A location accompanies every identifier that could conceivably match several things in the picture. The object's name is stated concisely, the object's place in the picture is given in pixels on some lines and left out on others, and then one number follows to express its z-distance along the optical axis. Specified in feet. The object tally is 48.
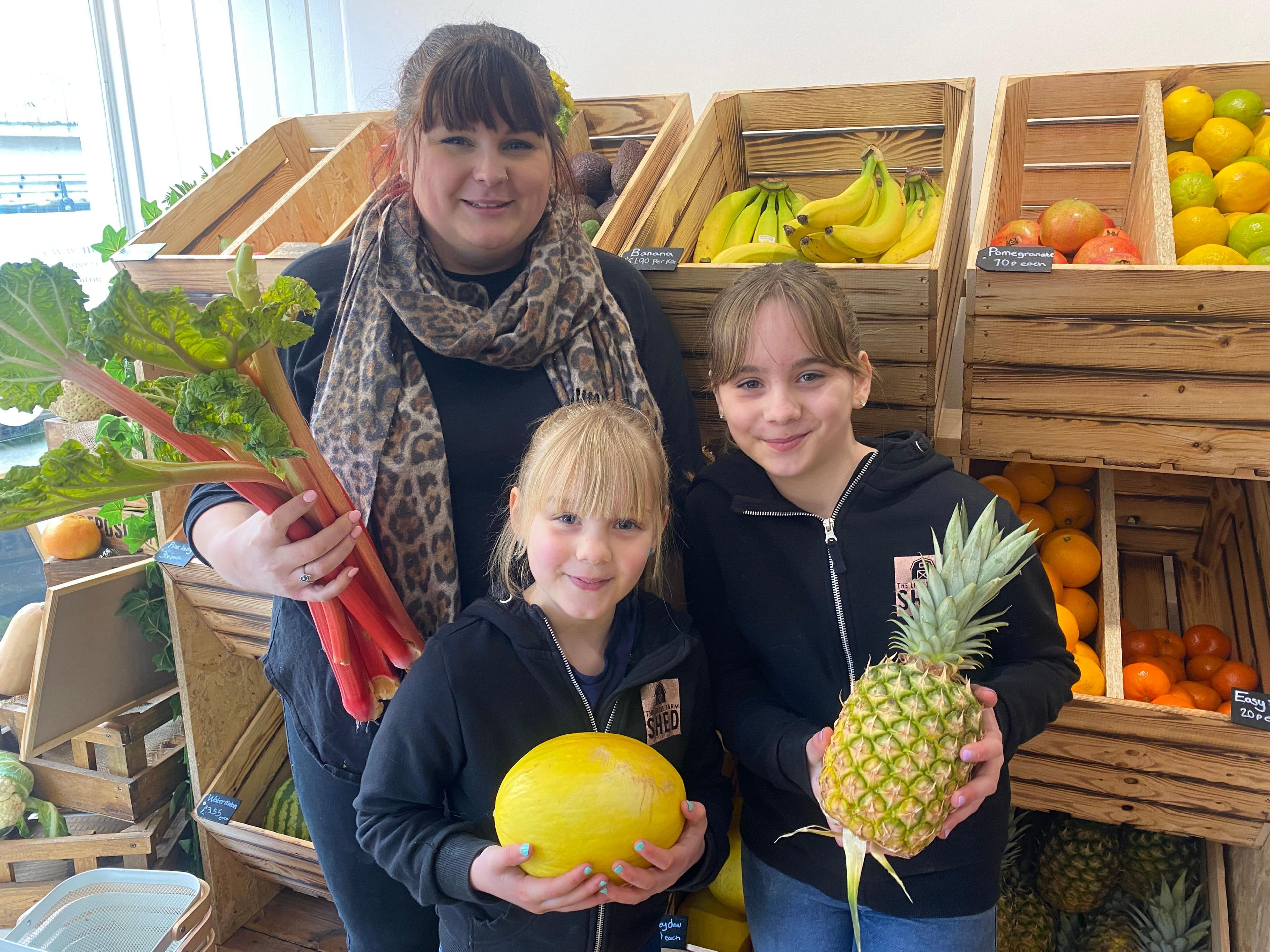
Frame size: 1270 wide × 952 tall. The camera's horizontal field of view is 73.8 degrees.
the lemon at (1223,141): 6.73
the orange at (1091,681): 5.92
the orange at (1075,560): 6.74
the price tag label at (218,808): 8.02
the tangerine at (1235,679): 6.30
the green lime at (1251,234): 5.75
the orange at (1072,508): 7.34
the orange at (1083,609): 6.62
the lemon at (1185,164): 6.70
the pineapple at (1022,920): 7.07
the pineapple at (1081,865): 6.93
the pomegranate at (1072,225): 6.20
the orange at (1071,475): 7.52
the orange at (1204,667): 6.59
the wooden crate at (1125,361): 4.99
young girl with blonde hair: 4.02
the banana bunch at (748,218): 6.94
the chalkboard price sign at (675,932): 6.34
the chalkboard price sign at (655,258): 5.77
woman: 4.44
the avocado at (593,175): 7.70
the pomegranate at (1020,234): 6.40
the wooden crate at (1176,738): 5.62
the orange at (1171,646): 6.70
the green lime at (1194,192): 6.34
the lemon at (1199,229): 5.93
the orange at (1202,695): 6.18
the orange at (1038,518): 7.15
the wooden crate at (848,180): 5.31
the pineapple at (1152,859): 6.93
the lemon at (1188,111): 6.89
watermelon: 8.46
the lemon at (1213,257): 5.31
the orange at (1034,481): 7.37
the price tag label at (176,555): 7.26
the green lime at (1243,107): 6.87
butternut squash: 8.32
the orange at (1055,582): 6.69
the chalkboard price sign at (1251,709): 5.40
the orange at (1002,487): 7.12
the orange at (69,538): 8.56
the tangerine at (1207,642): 6.74
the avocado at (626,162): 7.52
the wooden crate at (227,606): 7.52
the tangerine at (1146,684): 6.11
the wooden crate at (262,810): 8.00
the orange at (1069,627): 6.12
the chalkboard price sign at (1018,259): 5.13
